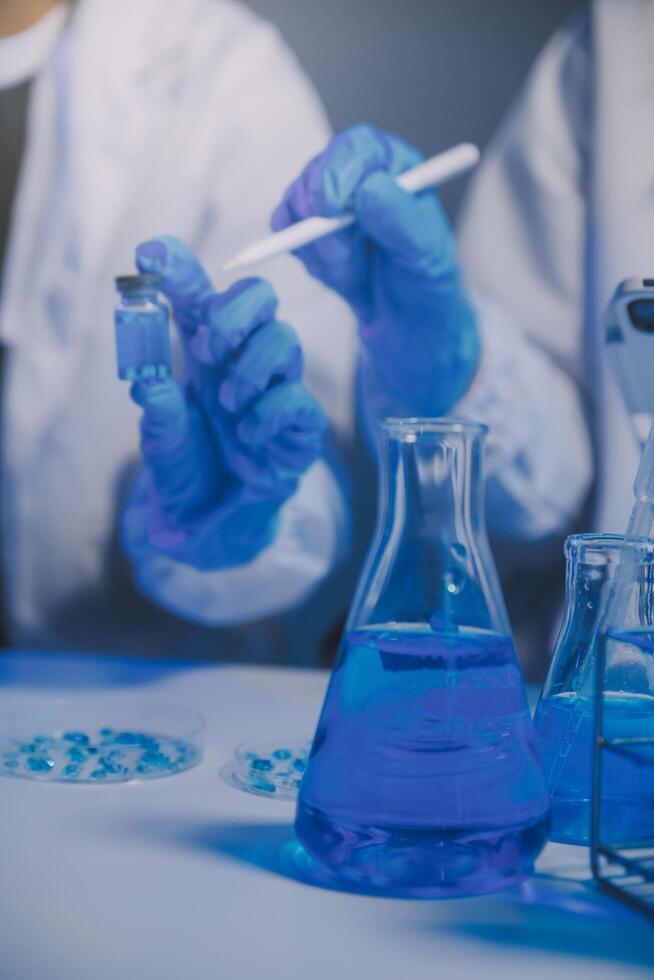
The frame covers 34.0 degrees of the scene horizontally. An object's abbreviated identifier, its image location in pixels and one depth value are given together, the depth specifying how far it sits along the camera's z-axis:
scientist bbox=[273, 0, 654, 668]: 1.19
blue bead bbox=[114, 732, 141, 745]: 0.76
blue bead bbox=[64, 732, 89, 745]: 0.76
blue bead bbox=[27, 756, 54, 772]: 0.70
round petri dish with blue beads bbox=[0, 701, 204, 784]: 0.70
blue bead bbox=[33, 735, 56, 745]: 0.76
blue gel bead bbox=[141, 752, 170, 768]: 0.71
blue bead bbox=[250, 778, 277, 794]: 0.65
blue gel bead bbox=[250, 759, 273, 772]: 0.69
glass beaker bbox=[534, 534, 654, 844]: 0.51
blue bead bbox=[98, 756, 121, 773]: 0.70
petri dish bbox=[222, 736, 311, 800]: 0.66
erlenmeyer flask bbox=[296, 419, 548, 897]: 0.46
